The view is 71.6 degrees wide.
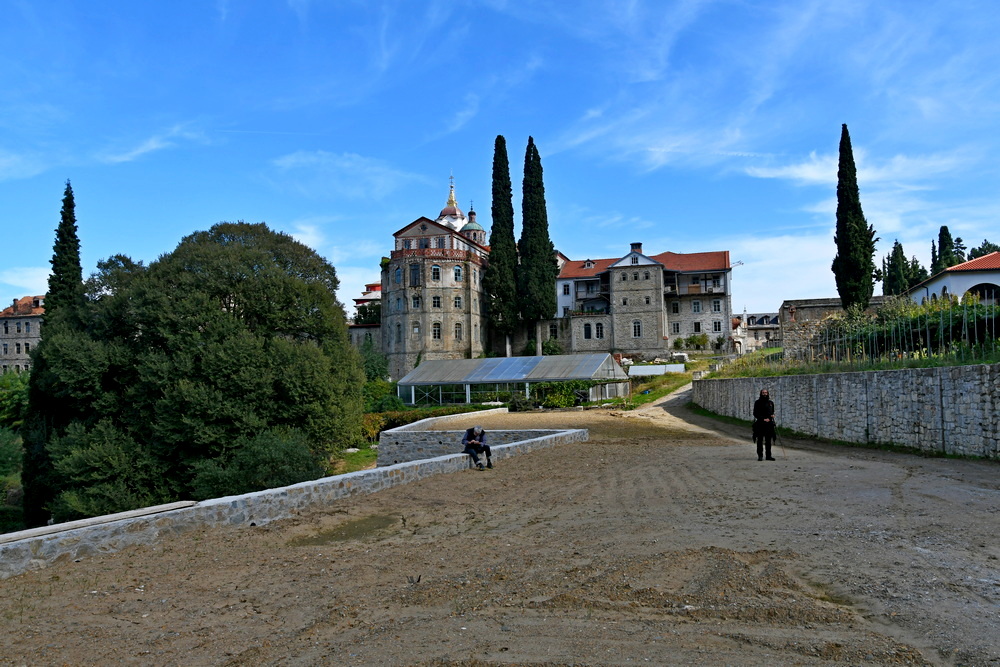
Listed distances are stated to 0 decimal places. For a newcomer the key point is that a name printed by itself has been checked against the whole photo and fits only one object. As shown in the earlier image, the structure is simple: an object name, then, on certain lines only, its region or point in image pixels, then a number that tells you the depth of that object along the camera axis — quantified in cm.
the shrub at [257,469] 1861
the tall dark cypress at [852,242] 4525
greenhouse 4472
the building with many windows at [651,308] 6694
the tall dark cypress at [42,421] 2325
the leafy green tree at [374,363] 6124
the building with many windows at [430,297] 6606
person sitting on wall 1554
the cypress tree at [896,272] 6322
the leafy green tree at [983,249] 7981
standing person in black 1444
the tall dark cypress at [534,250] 6138
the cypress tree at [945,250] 6571
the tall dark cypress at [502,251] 6209
